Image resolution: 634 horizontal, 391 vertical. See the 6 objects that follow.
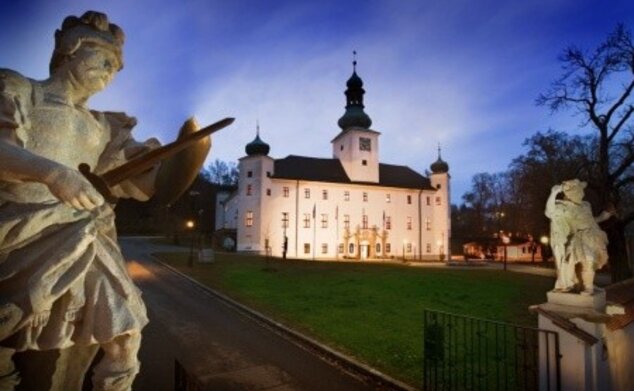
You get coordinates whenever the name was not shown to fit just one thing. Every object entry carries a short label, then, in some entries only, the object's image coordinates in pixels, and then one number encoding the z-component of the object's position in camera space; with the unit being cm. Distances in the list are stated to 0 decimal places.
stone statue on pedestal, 666
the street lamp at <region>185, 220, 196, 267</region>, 2802
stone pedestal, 607
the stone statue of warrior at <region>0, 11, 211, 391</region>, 165
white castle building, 4909
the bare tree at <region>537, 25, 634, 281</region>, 1998
